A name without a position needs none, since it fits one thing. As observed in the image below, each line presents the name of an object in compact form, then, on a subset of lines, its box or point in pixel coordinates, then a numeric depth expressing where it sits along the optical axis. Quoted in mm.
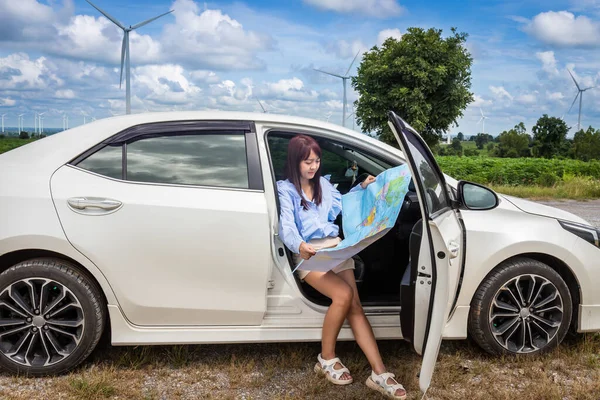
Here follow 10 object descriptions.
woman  3334
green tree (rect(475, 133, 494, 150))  107719
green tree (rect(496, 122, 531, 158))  78175
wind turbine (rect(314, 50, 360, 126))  42597
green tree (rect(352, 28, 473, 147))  50094
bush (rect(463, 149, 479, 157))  74938
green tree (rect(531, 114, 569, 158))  63719
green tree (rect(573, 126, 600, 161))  65438
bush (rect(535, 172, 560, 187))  20420
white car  3260
